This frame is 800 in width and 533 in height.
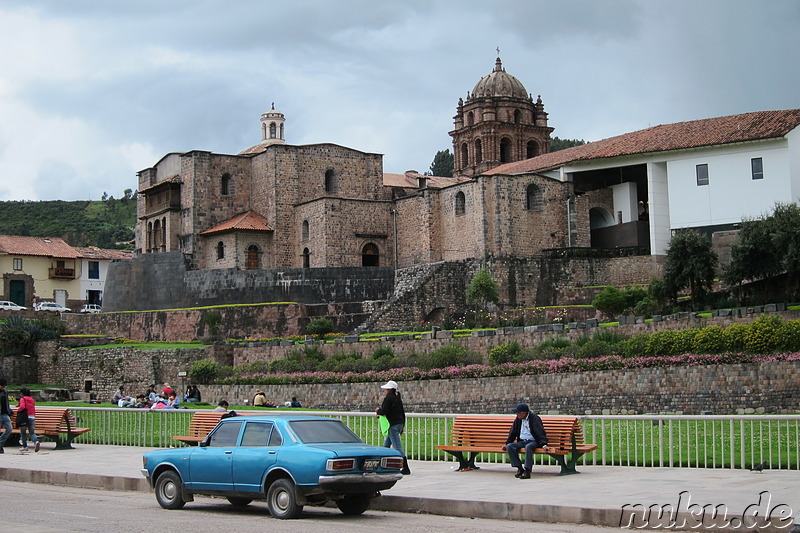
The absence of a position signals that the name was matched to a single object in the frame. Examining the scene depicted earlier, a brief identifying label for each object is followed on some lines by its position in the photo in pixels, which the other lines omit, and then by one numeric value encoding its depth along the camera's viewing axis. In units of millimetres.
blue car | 12555
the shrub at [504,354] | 32594
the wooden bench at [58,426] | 20984
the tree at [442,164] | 105500
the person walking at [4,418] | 20516
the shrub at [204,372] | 40375
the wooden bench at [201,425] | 17844
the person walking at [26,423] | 20500
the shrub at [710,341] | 27797
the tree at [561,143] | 109625
